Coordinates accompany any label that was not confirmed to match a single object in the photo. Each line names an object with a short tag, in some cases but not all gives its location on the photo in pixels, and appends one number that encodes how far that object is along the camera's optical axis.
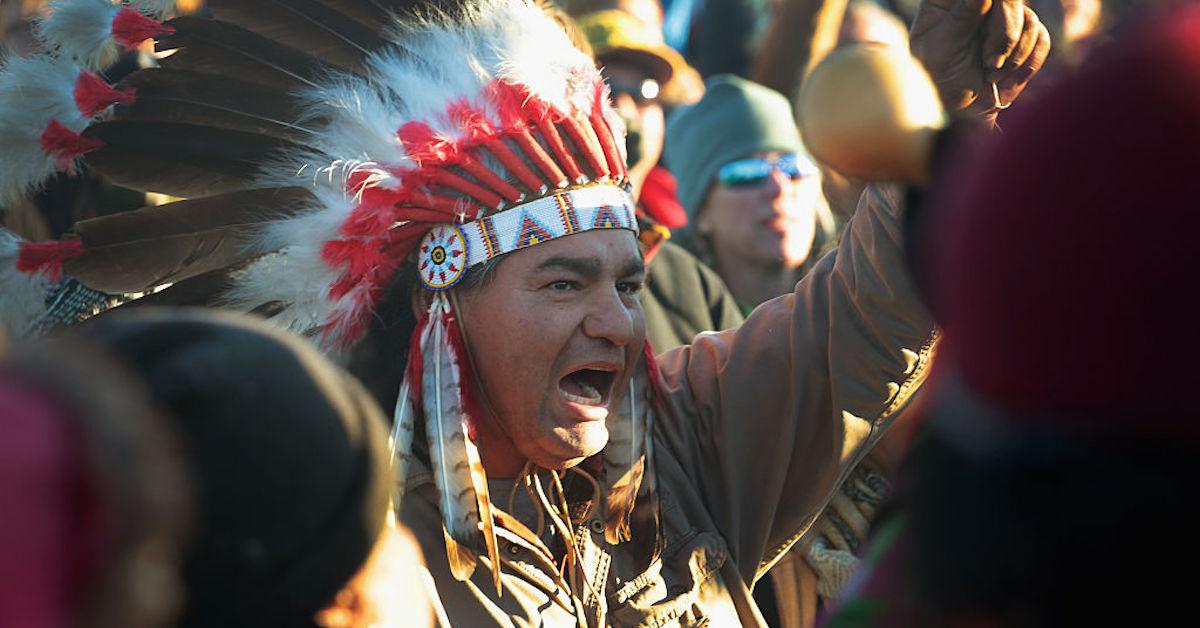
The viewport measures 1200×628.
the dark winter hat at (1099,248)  3.12
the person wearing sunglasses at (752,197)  6.19
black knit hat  3.96
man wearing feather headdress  5.37
